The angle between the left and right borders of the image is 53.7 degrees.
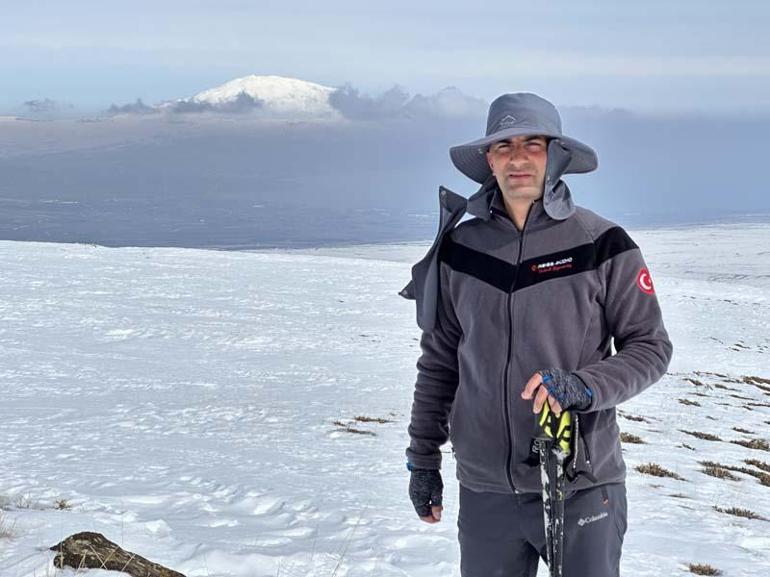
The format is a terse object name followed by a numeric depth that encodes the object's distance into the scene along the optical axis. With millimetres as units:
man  2750
